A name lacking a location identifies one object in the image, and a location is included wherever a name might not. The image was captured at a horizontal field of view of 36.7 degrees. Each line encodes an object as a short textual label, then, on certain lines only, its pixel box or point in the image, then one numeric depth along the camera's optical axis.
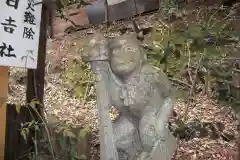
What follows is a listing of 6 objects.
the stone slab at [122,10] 4.38
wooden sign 2.39
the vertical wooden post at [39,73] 2.71
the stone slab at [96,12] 4.59
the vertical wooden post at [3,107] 2.63
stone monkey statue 1.97
